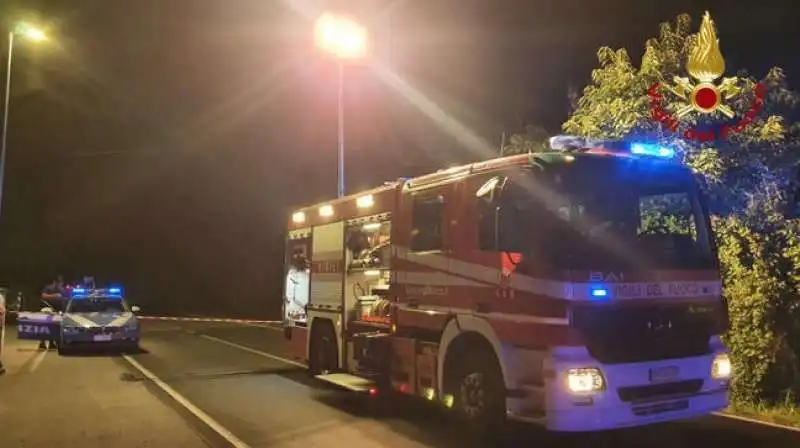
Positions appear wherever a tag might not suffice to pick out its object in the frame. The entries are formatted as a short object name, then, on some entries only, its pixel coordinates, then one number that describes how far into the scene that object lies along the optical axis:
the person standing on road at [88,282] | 22.54
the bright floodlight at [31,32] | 22.42
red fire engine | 6.43
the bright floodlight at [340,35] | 15.45
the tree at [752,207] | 9.49
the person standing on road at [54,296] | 19.80
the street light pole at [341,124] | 17.09
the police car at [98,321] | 17.02
